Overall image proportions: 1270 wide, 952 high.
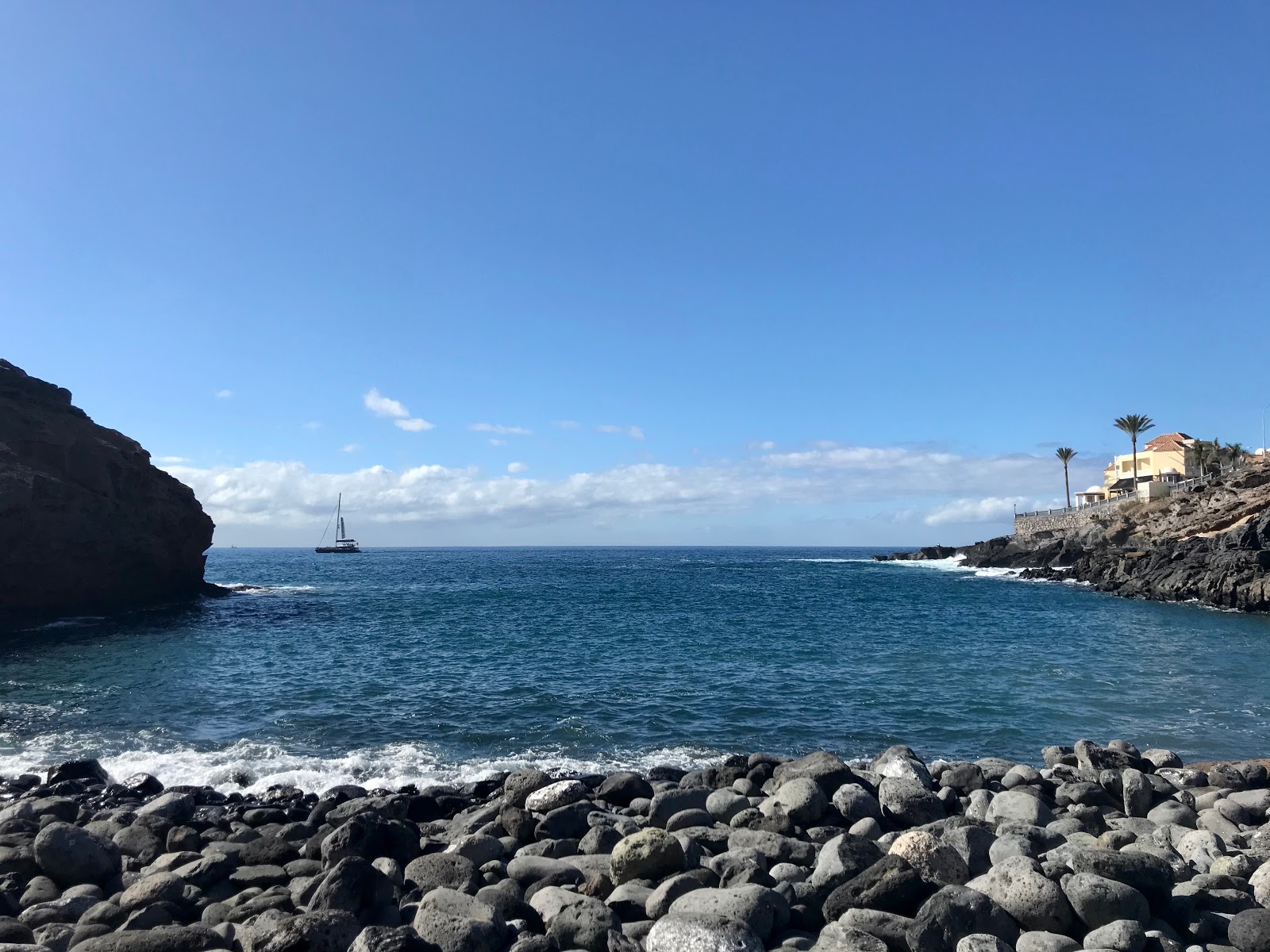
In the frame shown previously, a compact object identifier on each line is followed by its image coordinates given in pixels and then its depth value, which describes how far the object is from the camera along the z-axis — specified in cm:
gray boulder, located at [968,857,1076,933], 779
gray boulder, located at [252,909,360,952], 735
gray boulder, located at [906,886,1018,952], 734
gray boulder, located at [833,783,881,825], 1147
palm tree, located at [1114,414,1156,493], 10138
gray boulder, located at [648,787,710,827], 1186
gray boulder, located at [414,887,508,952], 756
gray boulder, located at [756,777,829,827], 1127
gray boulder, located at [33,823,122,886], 980
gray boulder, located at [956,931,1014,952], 707
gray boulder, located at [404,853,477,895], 945
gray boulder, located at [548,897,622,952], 768
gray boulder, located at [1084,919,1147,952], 722
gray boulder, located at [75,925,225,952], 753
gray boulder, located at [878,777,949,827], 1157
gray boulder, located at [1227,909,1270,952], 748
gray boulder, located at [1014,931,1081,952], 725
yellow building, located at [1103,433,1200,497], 9969
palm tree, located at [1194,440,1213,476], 9100
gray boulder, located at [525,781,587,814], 1227
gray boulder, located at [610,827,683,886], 938
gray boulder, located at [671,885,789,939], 775
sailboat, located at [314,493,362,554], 19088
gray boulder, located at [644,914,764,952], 716
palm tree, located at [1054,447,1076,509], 11797
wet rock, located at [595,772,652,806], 1341
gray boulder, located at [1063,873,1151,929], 775
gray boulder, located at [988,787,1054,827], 1136
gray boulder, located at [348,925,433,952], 716
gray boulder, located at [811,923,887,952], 727
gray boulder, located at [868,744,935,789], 1363
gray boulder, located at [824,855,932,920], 811
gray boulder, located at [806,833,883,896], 870
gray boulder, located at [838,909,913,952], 750
